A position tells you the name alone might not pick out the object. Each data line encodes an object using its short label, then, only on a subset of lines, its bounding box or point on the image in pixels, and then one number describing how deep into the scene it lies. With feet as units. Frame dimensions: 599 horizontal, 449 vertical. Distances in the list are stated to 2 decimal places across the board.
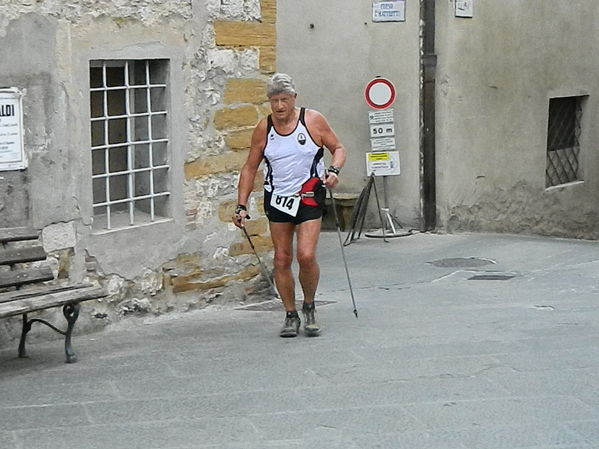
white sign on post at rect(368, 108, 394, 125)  47.88
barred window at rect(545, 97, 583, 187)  55.57
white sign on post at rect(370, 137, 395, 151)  48.16
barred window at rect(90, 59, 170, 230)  27.27
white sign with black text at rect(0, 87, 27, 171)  23.82
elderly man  25.27
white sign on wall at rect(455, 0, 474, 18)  48.21
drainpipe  48.11
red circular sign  46.55
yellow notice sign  47.93
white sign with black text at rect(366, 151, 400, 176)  47.80
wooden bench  22.38
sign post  47.83
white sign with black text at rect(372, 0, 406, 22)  48.25
